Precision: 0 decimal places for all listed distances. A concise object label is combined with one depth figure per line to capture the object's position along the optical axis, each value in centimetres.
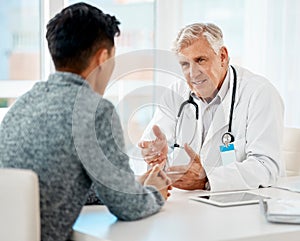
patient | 189
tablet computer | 226
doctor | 258
